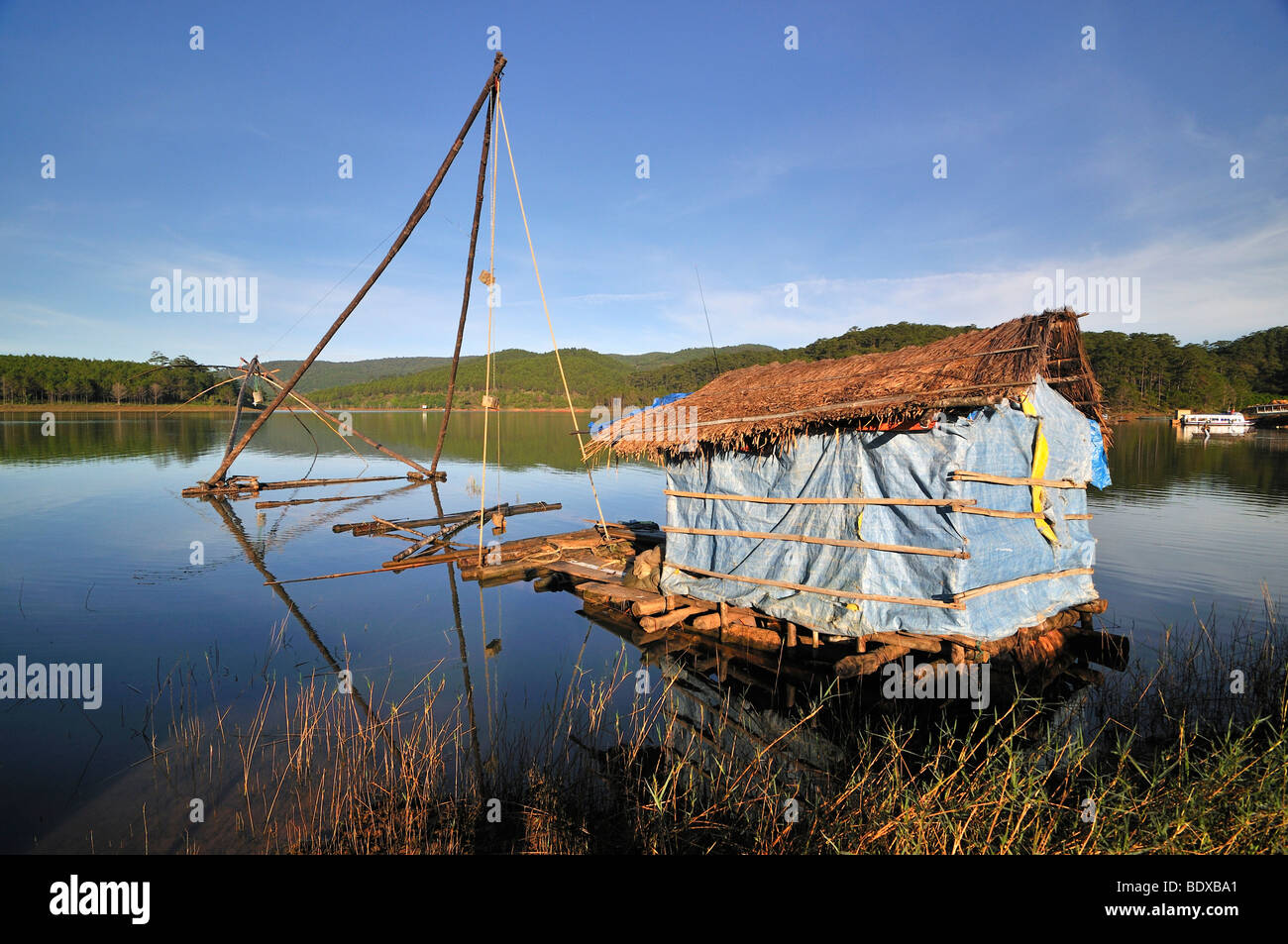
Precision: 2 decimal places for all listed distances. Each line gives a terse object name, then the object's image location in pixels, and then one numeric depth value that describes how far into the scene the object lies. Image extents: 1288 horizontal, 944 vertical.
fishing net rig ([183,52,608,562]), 11.81
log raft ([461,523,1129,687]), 7.21
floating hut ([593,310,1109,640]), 7.08
